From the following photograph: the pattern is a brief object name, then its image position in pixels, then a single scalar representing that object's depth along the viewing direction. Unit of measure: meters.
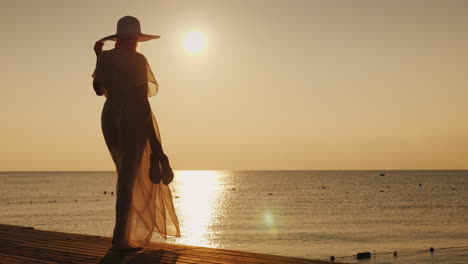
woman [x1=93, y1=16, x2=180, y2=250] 5.87
